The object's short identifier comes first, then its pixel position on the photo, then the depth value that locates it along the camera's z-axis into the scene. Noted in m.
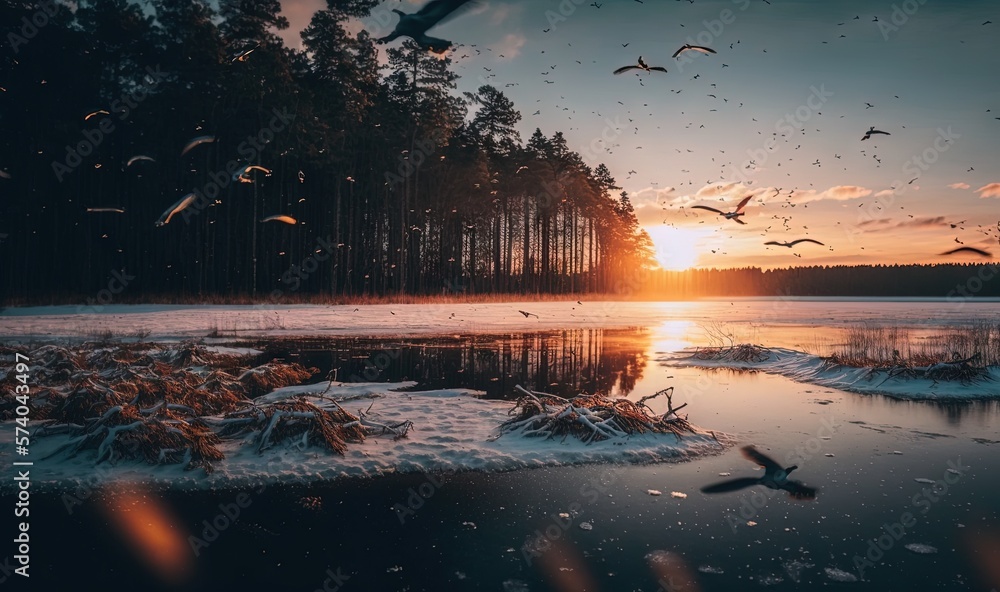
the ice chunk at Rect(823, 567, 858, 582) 3.74
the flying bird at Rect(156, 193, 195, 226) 5.71
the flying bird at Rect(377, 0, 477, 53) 6.55
